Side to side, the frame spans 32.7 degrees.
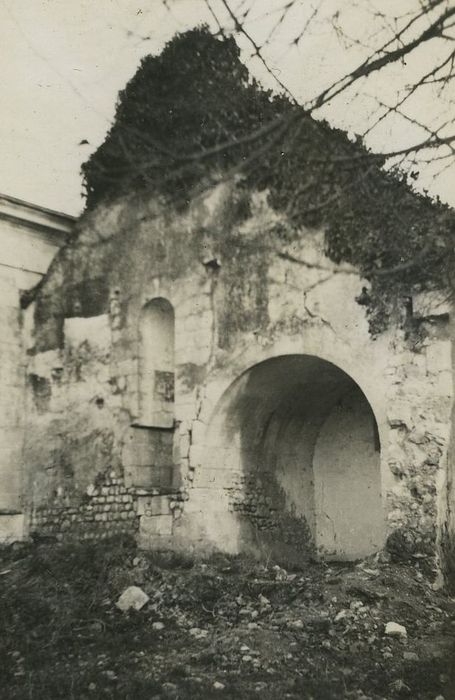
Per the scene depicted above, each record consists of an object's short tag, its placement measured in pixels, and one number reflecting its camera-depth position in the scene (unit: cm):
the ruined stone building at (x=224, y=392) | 834
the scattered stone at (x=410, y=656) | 598
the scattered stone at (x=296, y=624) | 674
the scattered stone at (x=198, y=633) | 683
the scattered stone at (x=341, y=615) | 678
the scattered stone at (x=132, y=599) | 775
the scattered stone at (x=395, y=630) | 645
